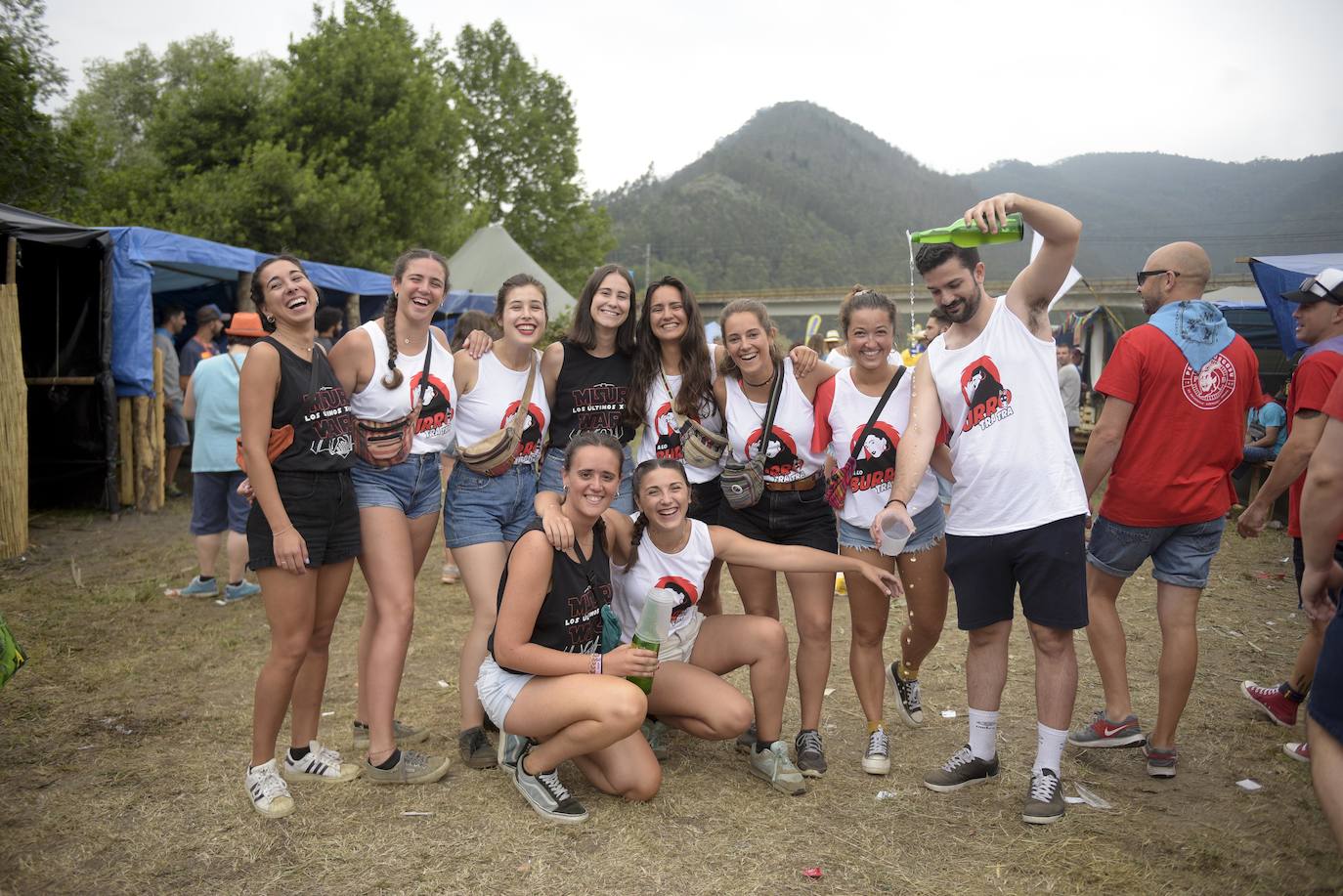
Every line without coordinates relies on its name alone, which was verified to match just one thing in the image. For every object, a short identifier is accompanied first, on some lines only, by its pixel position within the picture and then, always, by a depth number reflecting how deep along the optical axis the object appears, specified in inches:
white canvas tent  705.0
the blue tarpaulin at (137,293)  343.6
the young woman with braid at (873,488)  139.3
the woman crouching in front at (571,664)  120.9
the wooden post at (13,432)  281.4
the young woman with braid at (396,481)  132.9
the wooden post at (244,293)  471.1
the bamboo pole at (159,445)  360.8
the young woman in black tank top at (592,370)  150.7
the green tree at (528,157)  1275.8
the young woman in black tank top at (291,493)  118.0
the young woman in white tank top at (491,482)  142.0
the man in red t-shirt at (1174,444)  137.6
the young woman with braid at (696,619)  133.0
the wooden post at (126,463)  356.5
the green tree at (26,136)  474.0
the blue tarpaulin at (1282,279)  293.4
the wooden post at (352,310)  588.1
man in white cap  146.2
